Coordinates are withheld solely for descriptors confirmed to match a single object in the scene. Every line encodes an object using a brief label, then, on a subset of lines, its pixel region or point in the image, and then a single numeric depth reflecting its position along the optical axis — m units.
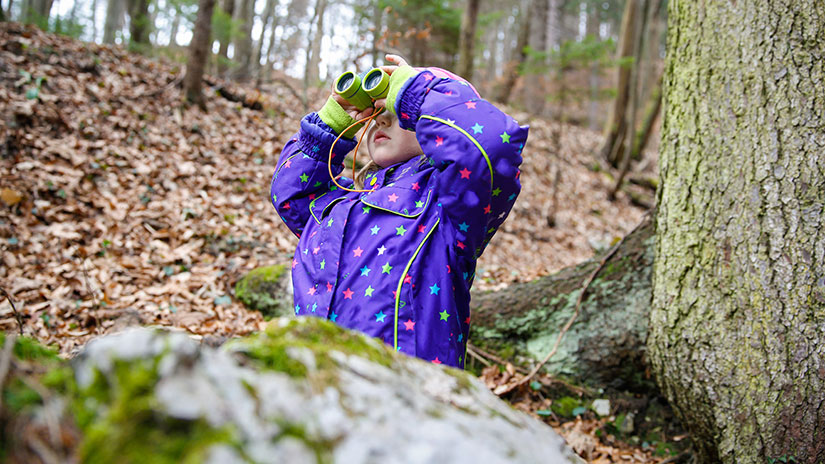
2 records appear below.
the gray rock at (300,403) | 0.72
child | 2.01
